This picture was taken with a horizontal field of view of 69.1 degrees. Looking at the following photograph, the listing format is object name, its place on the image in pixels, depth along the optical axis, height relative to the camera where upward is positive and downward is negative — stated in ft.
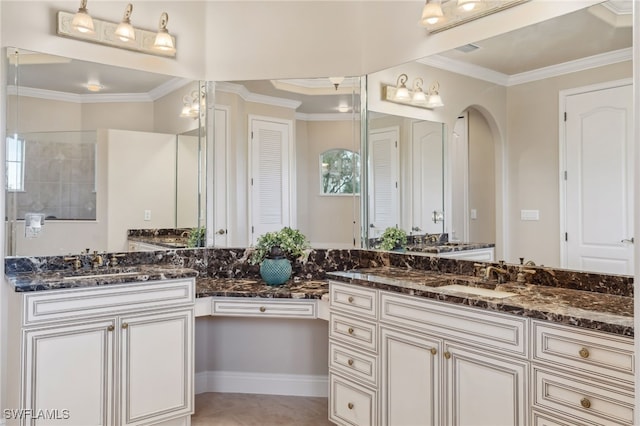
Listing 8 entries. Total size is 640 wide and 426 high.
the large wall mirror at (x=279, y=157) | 10.85 +1.48
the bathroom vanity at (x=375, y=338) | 5.35 -1.75
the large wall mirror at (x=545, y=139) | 6.66 +1.33
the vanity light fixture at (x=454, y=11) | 8.05 +3.76
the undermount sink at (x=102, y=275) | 7.76 -0.98
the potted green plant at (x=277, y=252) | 9.90 -0.72
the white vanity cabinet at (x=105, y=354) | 7.34 -2.29
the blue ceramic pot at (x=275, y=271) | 9.87 -1.09
